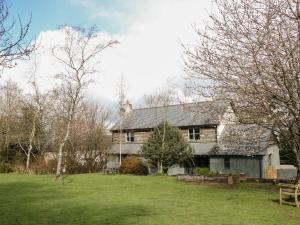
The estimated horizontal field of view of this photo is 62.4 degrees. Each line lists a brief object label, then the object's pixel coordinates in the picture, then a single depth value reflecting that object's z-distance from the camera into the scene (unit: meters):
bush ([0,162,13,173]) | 31.50
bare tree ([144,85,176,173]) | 27.57
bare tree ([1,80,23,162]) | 35.81
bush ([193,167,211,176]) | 24.97
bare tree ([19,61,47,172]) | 35.12
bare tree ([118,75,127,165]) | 37.05
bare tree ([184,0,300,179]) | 10.30
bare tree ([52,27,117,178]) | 23.94
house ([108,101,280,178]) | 24.70
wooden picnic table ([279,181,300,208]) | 11.57
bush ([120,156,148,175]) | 28.47
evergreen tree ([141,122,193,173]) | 27.05
